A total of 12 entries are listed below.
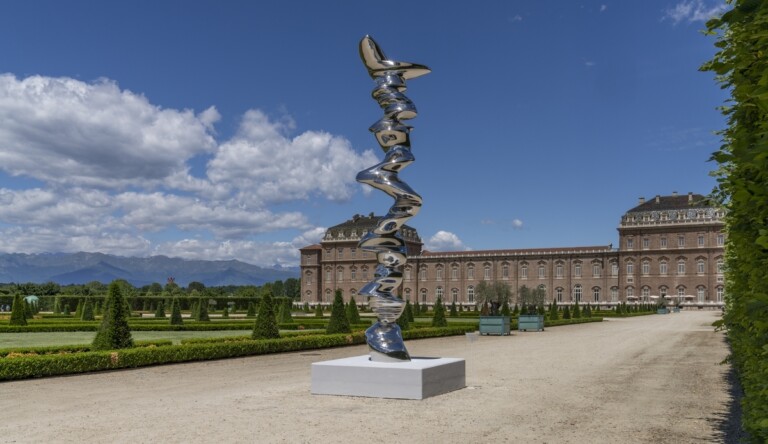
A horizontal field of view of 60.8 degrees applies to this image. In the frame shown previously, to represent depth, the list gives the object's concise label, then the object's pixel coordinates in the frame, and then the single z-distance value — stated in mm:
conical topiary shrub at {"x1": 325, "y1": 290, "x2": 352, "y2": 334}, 19578
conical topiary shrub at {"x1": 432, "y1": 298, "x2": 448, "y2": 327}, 25217
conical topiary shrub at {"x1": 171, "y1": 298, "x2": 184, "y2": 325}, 26612
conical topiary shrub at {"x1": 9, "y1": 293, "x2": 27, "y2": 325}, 25719
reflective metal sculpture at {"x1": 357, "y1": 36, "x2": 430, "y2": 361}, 9648
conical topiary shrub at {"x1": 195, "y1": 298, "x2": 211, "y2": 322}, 30678
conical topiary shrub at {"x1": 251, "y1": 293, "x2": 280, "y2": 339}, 16484
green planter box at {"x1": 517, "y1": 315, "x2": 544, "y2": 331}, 27375
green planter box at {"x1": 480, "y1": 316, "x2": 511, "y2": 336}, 23766
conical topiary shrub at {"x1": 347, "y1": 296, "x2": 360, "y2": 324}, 27312
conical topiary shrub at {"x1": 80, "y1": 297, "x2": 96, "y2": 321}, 31844
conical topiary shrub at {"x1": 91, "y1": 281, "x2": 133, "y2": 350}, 13242
